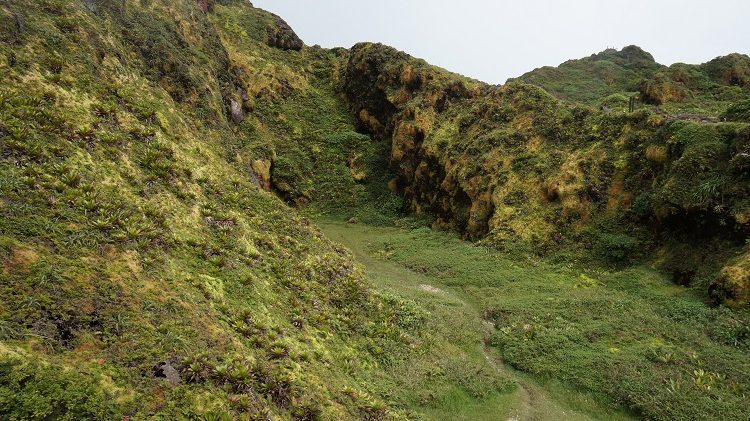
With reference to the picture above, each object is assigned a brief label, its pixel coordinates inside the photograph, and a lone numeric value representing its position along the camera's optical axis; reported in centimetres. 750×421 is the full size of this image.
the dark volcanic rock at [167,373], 957
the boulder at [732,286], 2008
